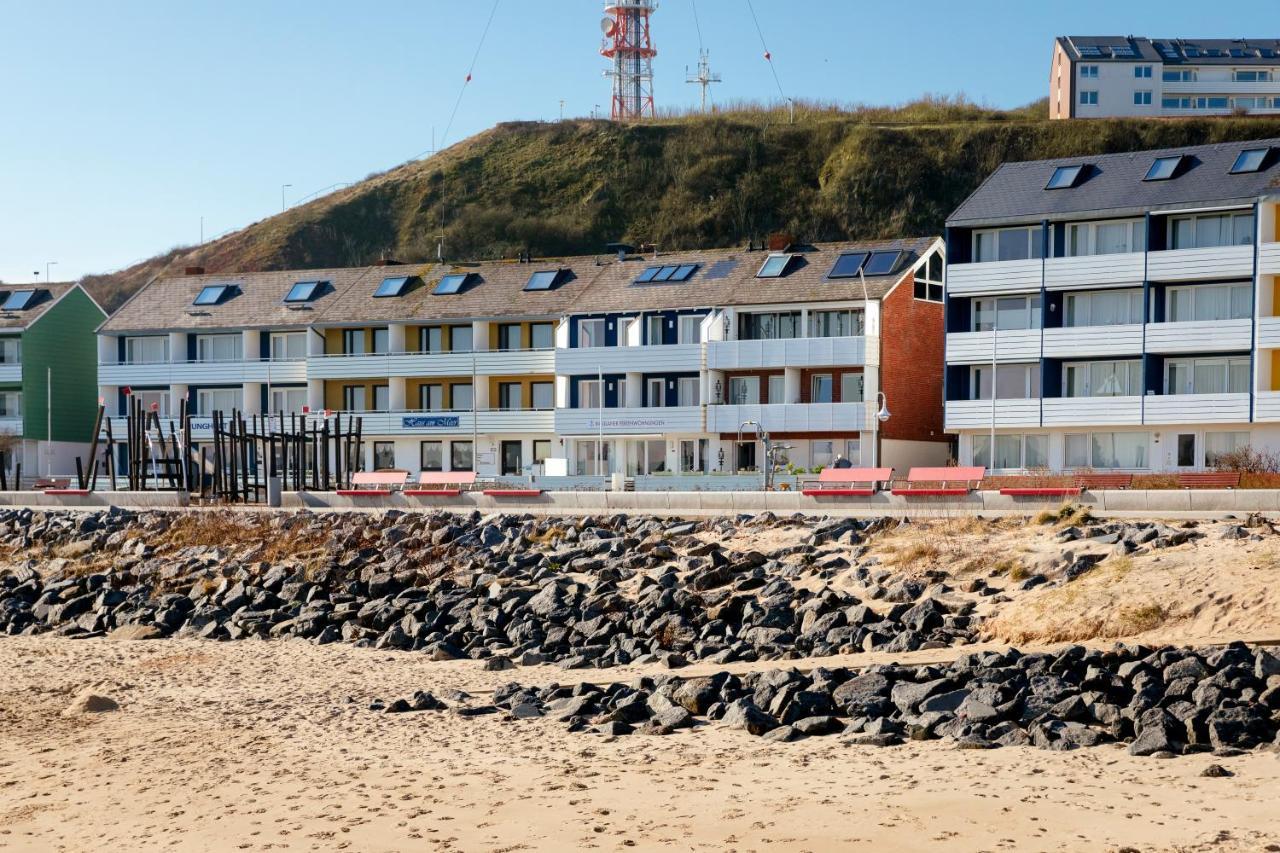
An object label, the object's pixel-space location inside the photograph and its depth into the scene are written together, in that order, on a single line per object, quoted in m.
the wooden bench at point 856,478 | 43.12
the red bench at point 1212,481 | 40.50
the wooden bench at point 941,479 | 41.53
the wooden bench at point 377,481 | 52.89
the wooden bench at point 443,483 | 46.81
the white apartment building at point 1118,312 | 54.16
